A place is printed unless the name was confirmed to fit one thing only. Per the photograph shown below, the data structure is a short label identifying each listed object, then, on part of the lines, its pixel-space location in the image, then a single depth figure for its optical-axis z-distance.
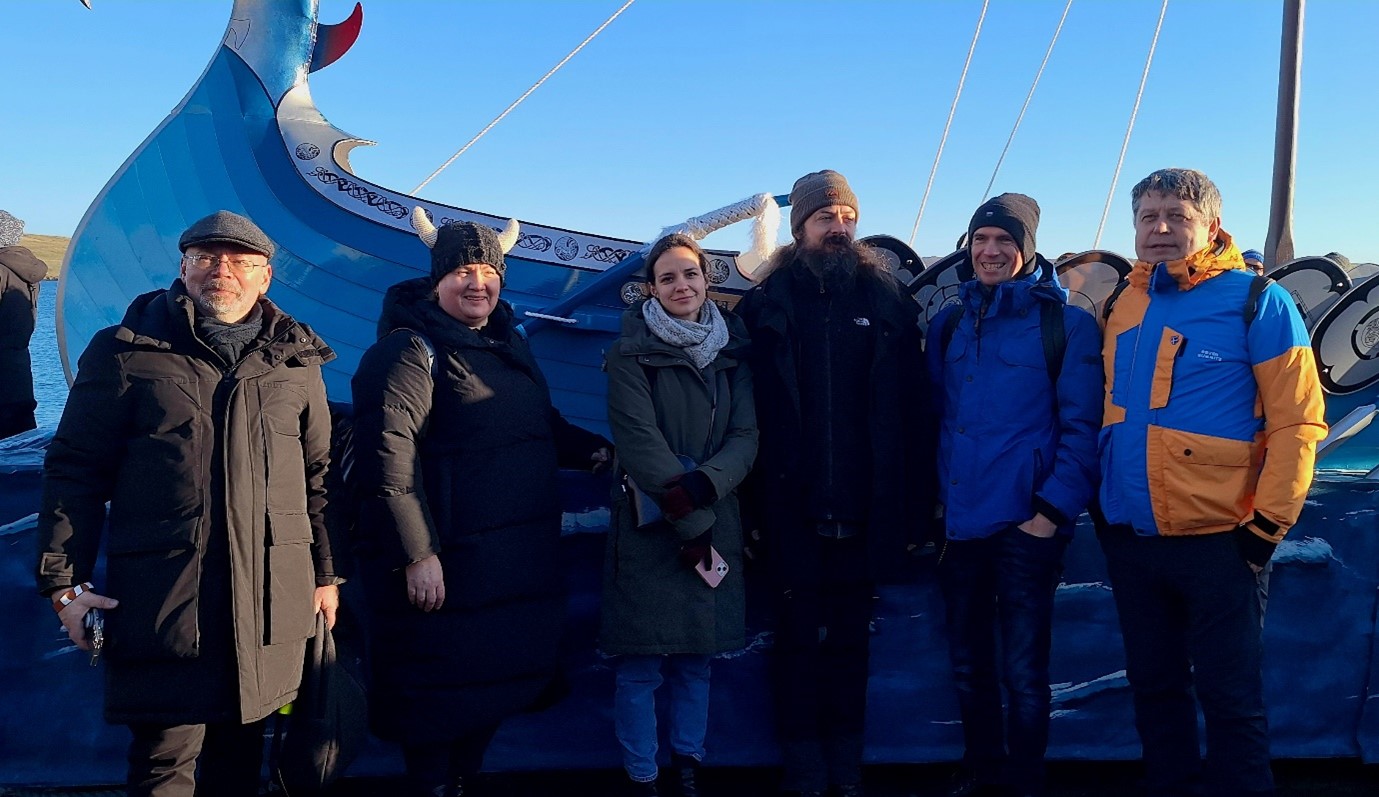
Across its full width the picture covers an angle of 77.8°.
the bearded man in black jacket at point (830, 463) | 2.27
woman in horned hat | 1.97
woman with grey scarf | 2.15
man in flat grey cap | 1.72
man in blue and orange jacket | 1.93
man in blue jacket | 2.19
